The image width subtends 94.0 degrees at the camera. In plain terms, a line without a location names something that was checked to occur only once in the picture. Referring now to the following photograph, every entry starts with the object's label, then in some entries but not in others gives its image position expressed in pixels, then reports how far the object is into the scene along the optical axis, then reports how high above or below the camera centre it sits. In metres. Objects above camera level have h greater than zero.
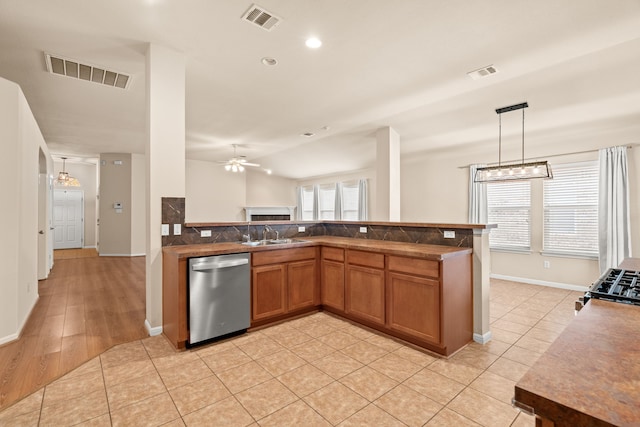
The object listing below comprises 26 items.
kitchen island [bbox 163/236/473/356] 2.72 -0.78
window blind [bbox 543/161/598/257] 5.02 +0.04
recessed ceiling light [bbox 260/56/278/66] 3.23 +1.66
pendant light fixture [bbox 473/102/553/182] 3.72 +0.54
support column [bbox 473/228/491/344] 2.97 -0.75
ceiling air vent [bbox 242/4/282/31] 2.45 +1.66
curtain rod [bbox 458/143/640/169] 4.61 +1.02
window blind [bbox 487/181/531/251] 5.73 -0.04
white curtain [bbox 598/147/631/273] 4.61 +0.07
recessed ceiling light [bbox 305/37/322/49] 2.86 +1.65
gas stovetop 1.30 -0.37
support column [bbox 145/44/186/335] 3.06 +0.67
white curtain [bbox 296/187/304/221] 10.73 +0.35
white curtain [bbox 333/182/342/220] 9.24 +0.27
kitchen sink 3.48 -0.38
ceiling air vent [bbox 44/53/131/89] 3.32 +1.66
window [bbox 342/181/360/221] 8.91 +0.34
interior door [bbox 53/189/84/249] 9.66 -0.24
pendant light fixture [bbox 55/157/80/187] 8.62 +0.90
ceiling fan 7.19 +1.16
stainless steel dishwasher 2.80 -0.83
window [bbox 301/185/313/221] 10.46 +0.34
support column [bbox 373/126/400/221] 5.20 +0.64
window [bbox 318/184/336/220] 9.59 +0.34
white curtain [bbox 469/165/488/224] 6.15 +0.21
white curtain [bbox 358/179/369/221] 8.48 +0.34
